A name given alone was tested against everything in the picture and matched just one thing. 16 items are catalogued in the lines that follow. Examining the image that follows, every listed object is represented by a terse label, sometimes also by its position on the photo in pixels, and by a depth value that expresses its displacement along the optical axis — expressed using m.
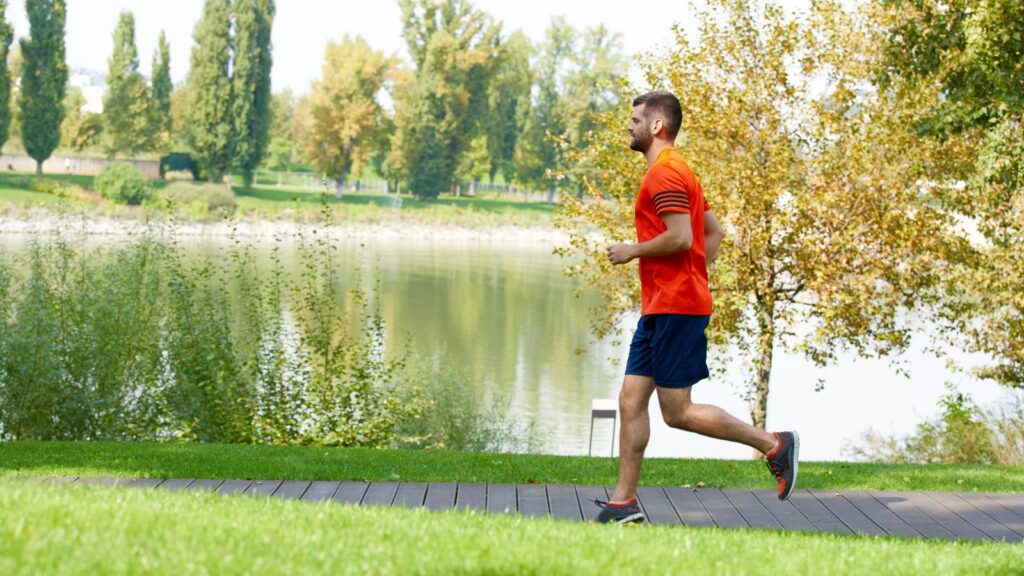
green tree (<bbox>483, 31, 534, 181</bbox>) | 77.69
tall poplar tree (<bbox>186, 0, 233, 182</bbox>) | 59.59
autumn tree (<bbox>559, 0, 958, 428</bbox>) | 14.61
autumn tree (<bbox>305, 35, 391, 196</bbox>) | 71.06
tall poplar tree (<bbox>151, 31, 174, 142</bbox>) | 64.12
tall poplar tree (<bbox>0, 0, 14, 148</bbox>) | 54.78
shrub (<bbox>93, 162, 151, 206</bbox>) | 56.56
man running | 5.53
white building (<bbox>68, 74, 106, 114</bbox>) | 145.00
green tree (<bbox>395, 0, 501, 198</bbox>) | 70.09
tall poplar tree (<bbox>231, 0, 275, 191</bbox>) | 59.81
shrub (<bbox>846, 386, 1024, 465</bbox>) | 15.51
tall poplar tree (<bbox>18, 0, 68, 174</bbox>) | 55.34
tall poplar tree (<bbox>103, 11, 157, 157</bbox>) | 63.62
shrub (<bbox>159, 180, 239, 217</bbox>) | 54.41
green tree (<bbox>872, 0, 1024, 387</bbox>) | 11.18
